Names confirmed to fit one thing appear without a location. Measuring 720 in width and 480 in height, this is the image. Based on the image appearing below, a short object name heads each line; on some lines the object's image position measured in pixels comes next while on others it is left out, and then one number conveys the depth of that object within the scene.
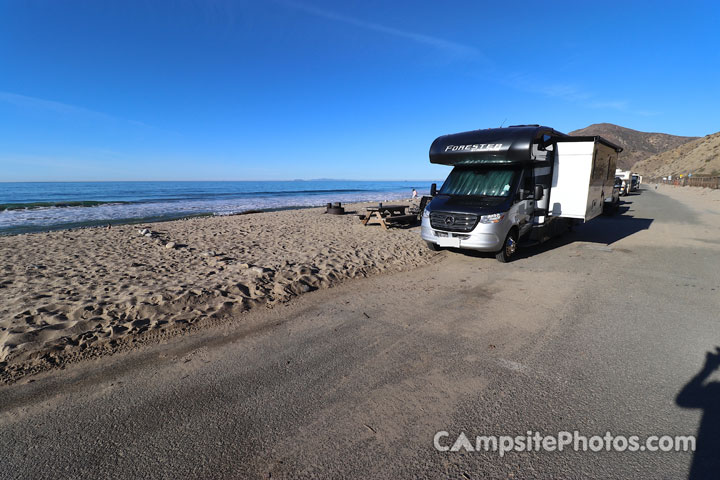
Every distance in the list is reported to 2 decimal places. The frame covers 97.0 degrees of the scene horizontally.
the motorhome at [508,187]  7.46
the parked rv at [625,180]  30.41
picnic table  12.97
